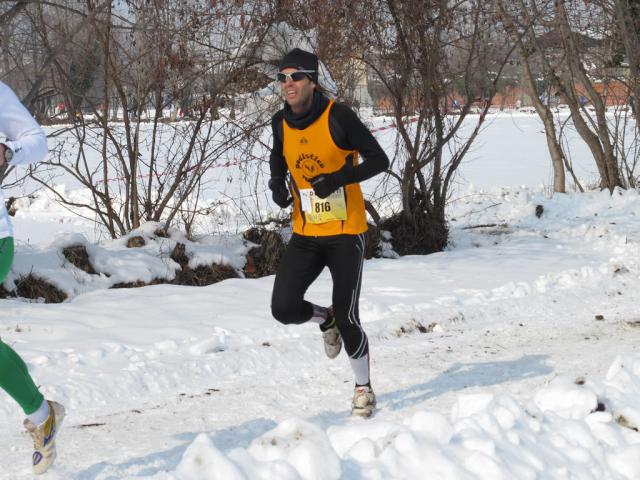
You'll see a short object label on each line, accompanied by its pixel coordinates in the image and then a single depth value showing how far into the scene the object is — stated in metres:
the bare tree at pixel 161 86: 18.55
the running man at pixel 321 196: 9.41
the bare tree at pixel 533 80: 25.13
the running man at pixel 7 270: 7.36
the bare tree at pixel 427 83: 20.41
